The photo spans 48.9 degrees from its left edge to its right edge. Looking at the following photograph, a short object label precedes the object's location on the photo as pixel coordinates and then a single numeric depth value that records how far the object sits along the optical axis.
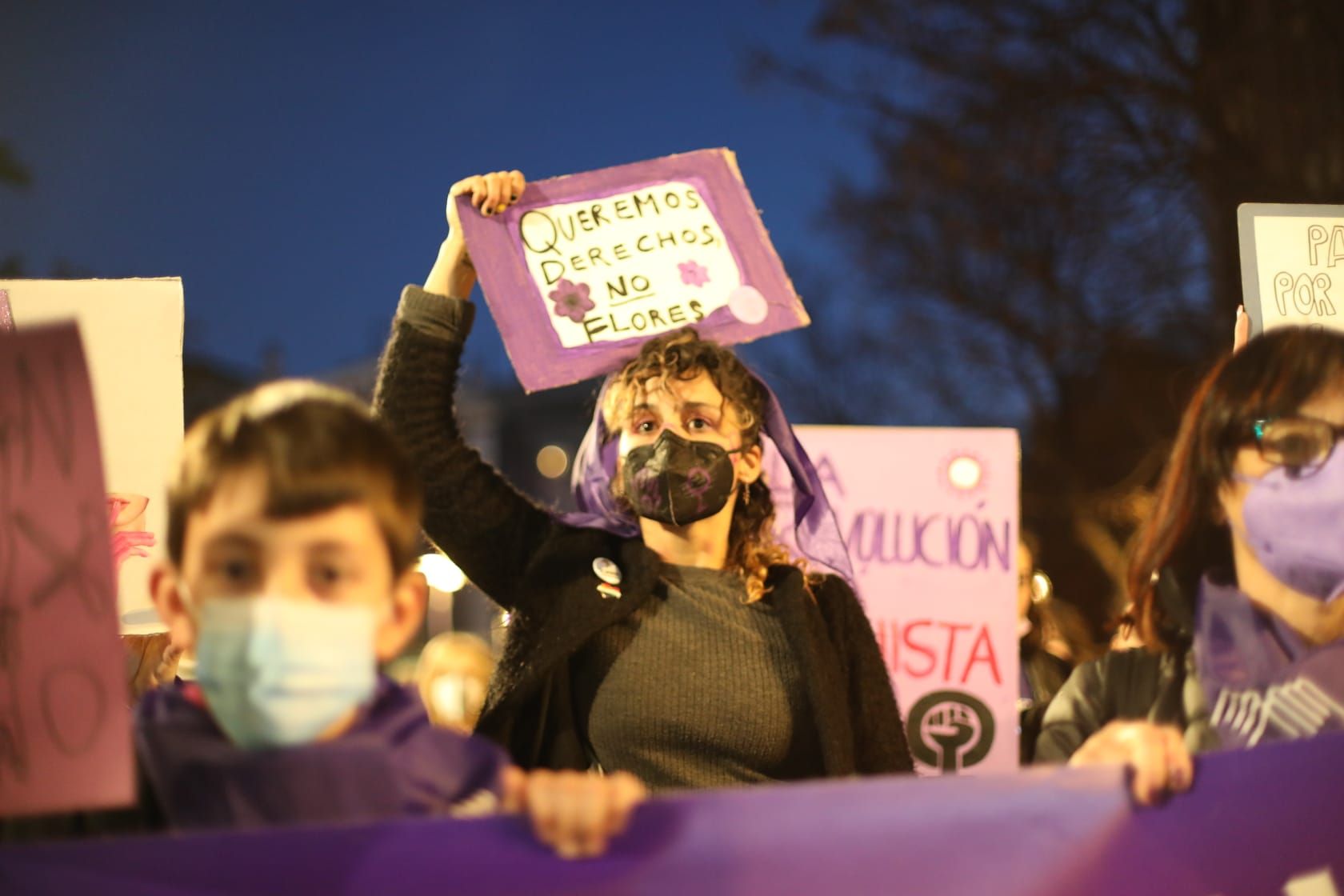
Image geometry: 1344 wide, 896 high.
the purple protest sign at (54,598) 1.73
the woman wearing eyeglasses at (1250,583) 2.14
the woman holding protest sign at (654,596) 2.59
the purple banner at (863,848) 1.66
